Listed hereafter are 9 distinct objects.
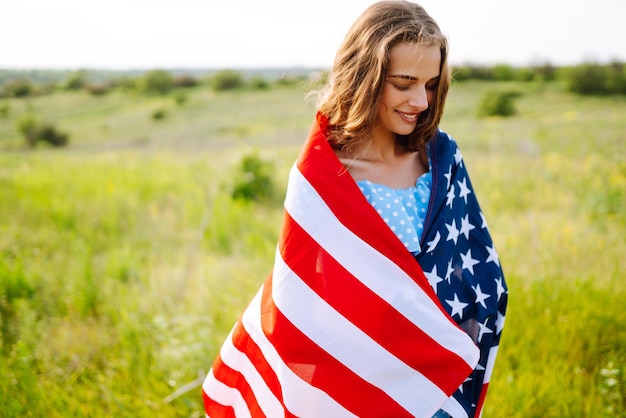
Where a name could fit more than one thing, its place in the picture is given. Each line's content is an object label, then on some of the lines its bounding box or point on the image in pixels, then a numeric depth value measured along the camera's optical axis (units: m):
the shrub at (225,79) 40.81
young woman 1.60
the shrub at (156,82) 33.81
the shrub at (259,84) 43.62
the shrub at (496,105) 24.03
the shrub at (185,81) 38.71
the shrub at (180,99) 33.12
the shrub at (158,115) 27.94
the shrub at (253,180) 6.77
